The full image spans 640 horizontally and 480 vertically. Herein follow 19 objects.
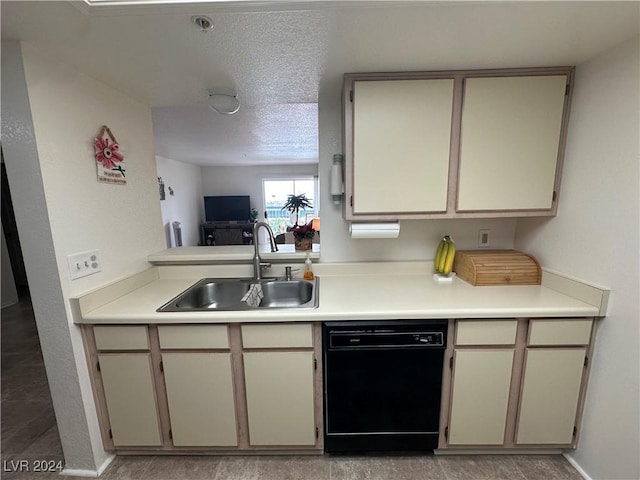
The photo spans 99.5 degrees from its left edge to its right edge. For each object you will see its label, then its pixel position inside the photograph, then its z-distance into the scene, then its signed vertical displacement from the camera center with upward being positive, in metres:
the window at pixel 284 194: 7.17 +0.24
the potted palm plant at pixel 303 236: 1.86 -0.23
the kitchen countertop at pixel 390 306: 1.23 -0.50
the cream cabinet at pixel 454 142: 1.35 +0.30
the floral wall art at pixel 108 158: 1.39 +0.25
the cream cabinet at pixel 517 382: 1.26 -0.87
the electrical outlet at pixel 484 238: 1.79 -0.25
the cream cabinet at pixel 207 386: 1.28 -0.89
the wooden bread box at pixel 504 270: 1.54 -0.40
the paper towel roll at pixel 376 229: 1.51 -0.15
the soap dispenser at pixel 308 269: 1.74 -0.43
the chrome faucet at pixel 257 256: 1.72 -0.33
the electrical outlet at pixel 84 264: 1.24 -0.28
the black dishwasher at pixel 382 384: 1.26 -0.88
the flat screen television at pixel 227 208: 6.92 -0.11
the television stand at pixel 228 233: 6.68 -0.72
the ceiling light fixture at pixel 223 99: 1.50 +0.58
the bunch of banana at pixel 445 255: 1.64 -0.33
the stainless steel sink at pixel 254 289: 1.73 -0.56
